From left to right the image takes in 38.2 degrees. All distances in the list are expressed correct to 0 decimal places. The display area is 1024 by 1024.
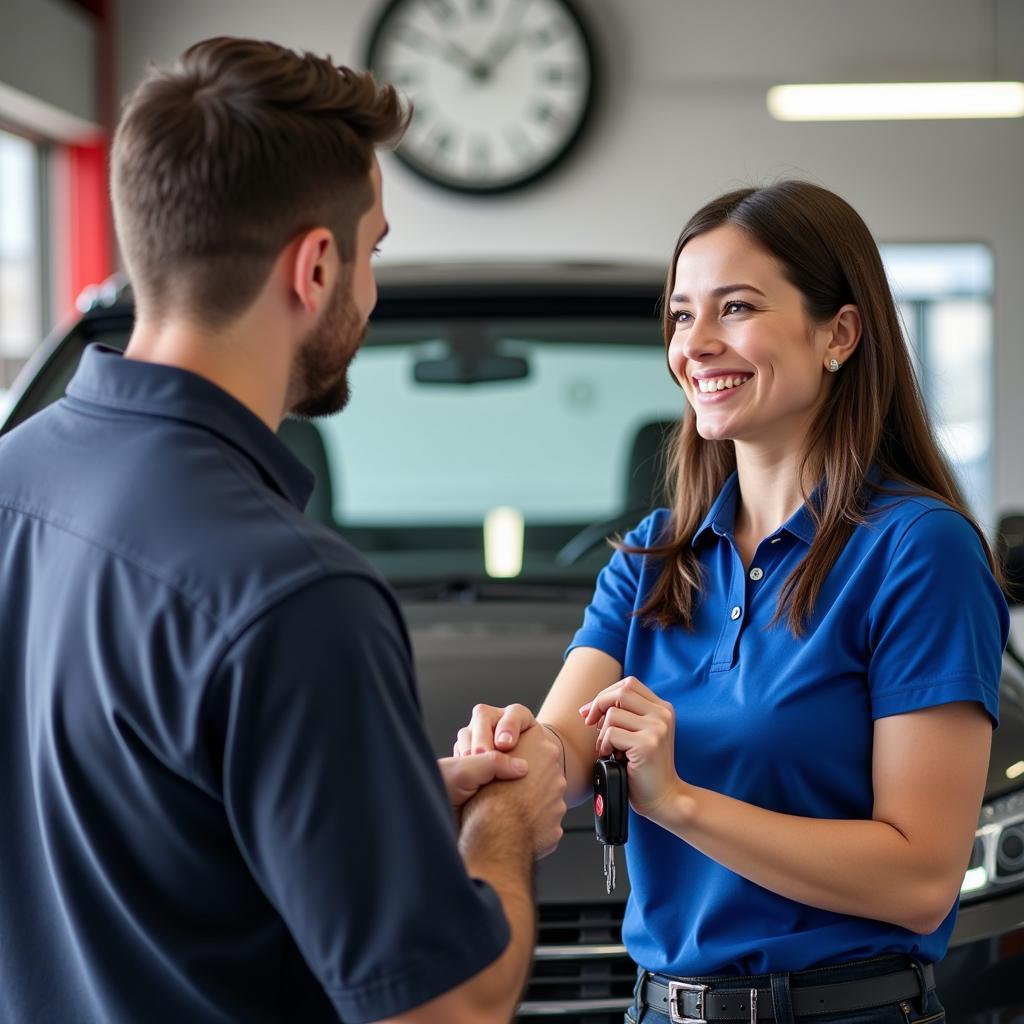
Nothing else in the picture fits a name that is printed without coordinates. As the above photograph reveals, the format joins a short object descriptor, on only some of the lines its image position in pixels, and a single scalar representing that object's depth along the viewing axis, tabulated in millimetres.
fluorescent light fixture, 6152
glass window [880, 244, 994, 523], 7270
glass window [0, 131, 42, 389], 6930
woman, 1415
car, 1871
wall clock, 7086
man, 946
